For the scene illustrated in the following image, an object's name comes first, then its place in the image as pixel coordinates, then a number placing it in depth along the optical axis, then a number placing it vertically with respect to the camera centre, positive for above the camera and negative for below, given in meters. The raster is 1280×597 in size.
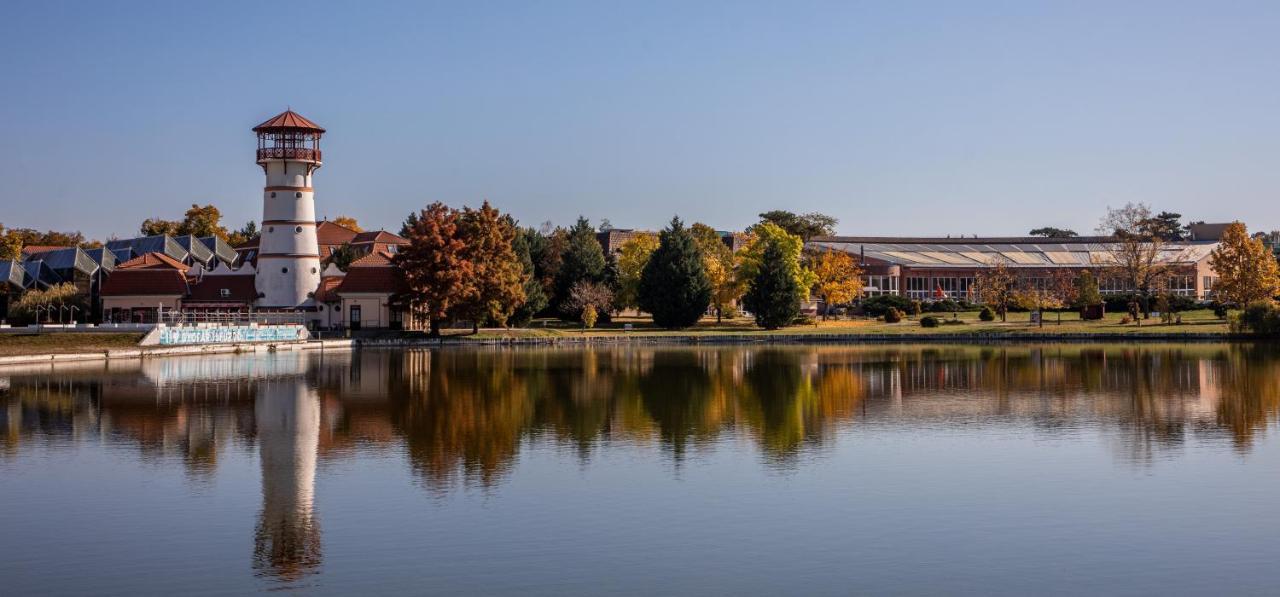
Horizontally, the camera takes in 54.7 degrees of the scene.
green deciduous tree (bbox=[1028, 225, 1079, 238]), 156.18 +10.08
